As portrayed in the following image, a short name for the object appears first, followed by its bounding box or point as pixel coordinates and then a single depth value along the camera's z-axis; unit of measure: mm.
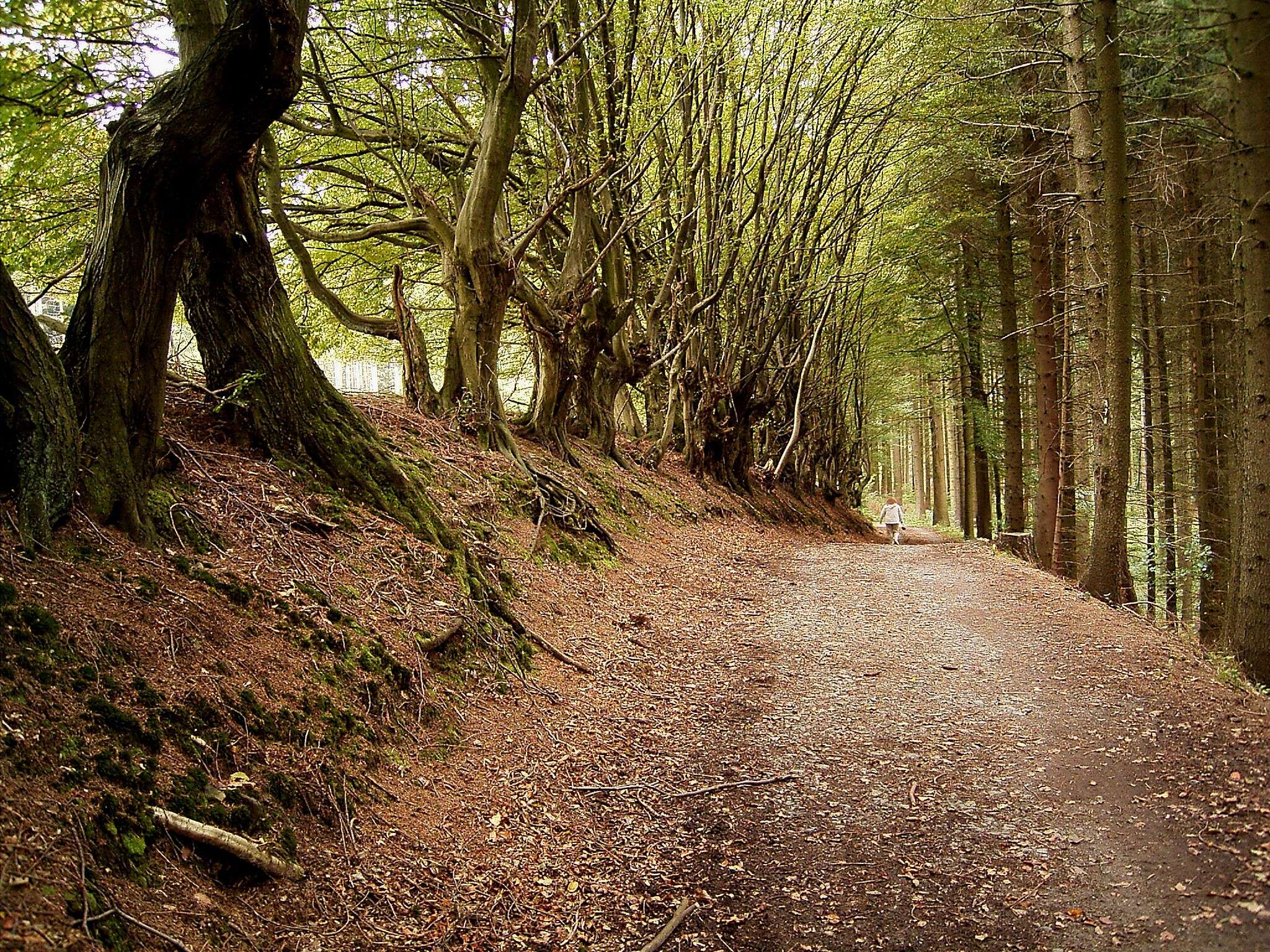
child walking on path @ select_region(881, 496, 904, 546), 23000
